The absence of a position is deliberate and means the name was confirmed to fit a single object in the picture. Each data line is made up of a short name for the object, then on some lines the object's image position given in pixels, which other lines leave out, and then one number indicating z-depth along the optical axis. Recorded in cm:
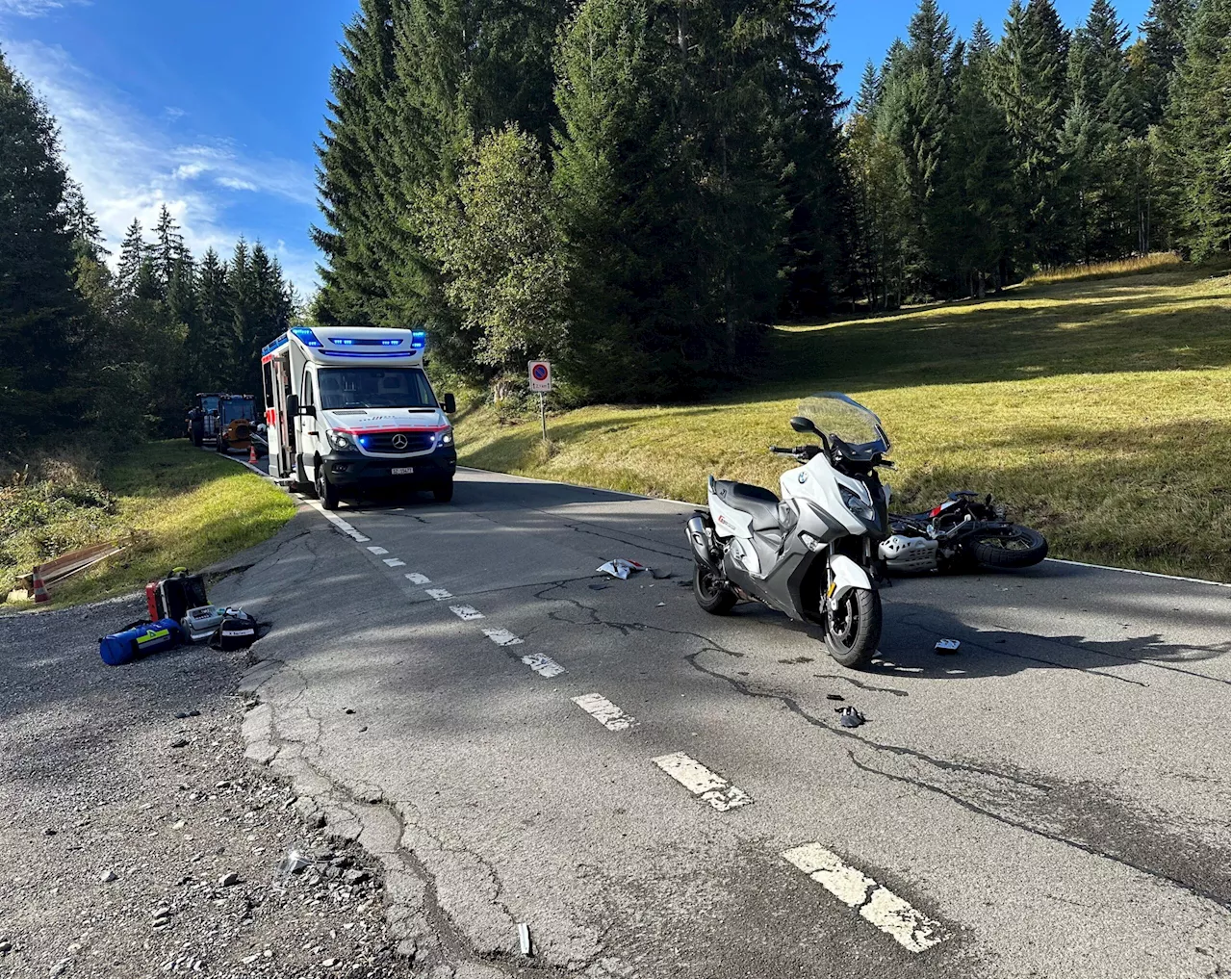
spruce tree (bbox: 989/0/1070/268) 5747
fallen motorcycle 764
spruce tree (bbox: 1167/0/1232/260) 4650
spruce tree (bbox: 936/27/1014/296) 5434
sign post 2139
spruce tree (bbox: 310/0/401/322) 4409
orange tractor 3806
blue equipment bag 626
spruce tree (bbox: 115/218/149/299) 9288
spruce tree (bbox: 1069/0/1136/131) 6625
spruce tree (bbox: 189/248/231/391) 6774
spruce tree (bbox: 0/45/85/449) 3073
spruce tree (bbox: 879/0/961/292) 5741
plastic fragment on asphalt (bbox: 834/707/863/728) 429
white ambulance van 1423
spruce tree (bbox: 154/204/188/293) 9388
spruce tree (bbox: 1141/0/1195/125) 7419
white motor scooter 497
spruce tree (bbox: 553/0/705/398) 2745
